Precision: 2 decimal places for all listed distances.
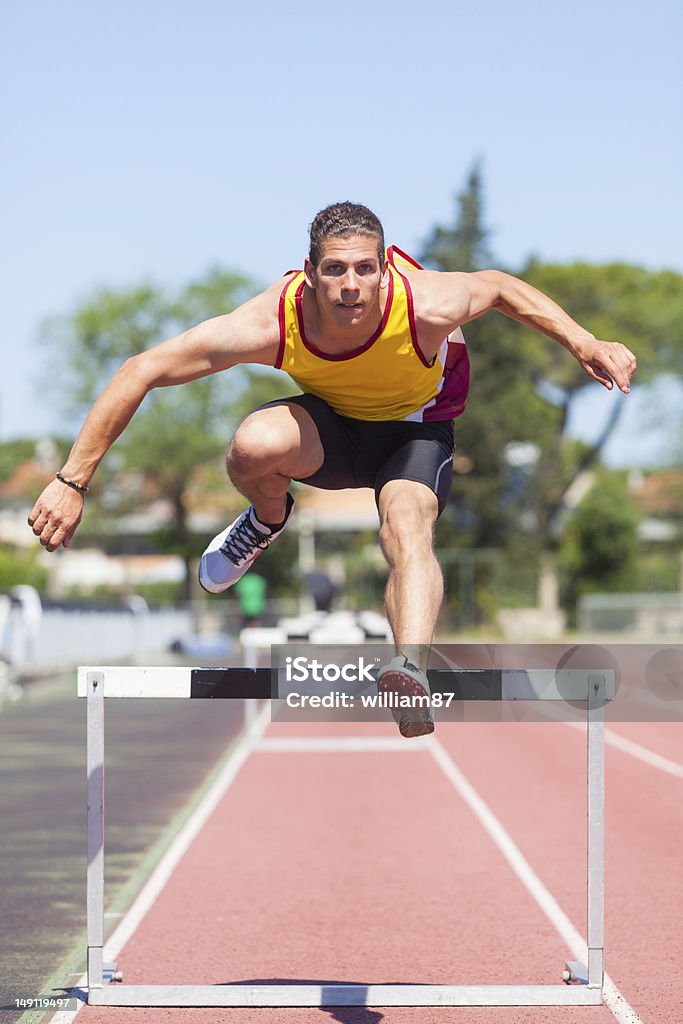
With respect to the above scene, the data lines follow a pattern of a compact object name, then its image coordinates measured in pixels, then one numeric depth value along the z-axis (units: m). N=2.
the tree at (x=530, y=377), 44.31
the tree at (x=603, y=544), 47.97
